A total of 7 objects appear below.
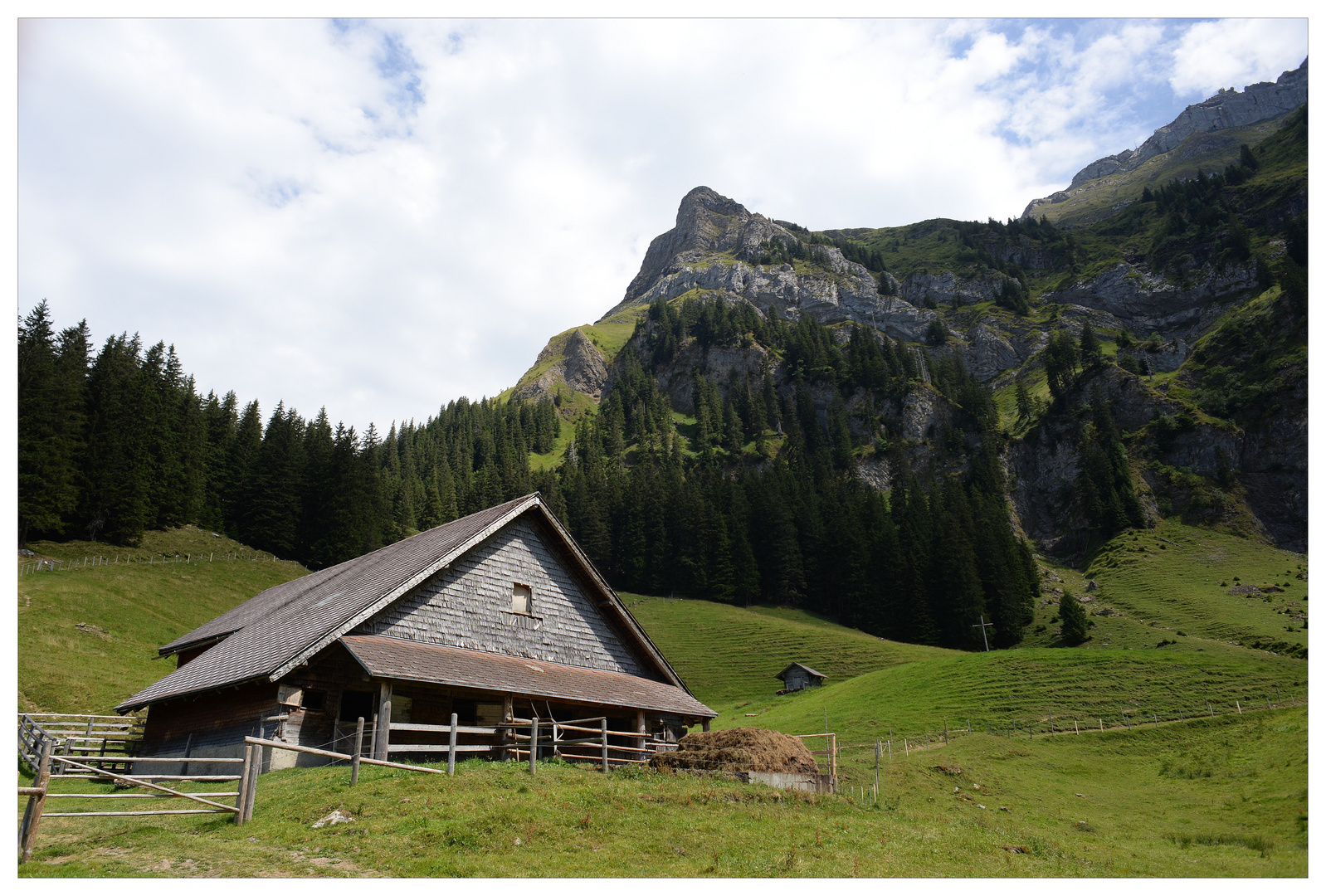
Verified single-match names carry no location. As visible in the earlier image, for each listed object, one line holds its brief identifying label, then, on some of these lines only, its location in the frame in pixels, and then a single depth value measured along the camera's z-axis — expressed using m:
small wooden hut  66.75
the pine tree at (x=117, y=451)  63.25
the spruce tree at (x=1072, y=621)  81.44
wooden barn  18.25
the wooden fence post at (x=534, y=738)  15.98
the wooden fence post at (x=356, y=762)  13.49
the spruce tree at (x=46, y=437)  57.40
